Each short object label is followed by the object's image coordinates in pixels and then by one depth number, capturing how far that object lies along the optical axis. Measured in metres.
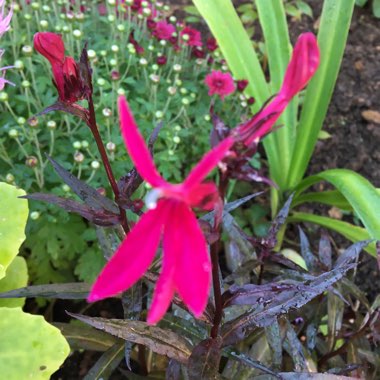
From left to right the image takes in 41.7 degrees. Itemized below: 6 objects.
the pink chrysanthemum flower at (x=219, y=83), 0.34
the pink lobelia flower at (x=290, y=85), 0.11
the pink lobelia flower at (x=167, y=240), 0.09
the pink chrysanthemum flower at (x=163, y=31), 0.36
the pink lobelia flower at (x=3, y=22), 0.18
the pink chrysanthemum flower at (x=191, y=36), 0.37
